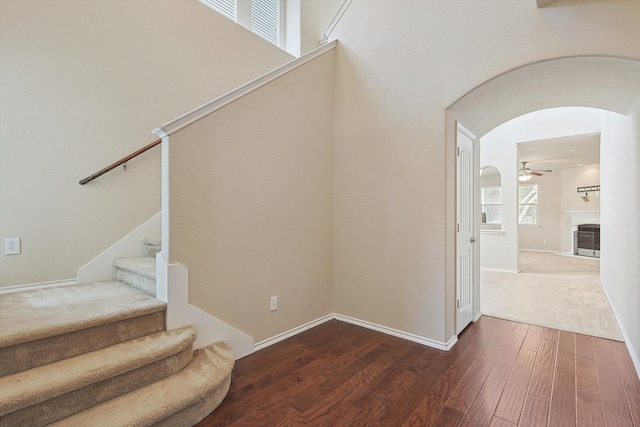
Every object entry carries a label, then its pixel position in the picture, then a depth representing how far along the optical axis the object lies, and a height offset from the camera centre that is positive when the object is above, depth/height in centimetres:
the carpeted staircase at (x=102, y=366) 140 -76
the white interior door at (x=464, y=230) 287 -14
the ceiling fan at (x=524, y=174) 758 +107
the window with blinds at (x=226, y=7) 375 +260
